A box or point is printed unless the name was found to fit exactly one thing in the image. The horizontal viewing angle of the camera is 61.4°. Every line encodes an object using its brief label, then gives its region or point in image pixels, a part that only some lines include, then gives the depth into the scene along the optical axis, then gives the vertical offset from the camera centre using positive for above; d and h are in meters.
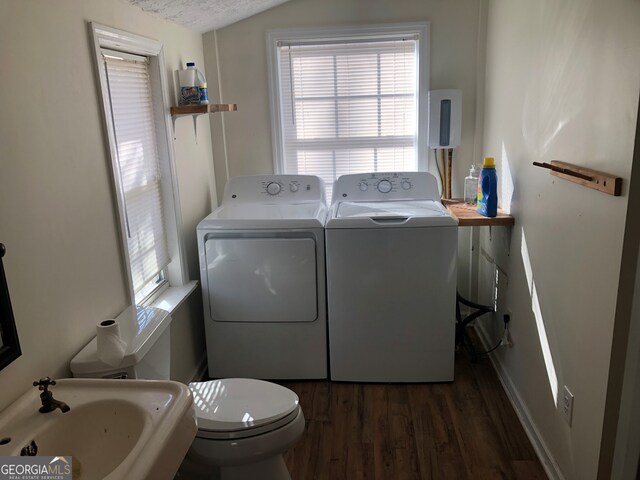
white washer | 2.61 -0.92
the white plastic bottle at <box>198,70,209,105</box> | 2.68 +0.08
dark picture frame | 1.35 -0.54
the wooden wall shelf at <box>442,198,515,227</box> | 2.59 -0.57
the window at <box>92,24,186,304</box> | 2.08 -0.20
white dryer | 2.67 -0.91
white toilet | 1.68 -1.02
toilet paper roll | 1.61 -0.69
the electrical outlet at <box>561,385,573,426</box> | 1.87 -1.06
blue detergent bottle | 2.64 -0.44
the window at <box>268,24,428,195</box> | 3.13 +0.01
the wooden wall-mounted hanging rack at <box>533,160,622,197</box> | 1.49 -0.25
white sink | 1.27 -0.75
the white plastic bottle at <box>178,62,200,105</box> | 2.65 +0.10
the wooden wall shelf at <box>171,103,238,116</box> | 2.59 -0.01
